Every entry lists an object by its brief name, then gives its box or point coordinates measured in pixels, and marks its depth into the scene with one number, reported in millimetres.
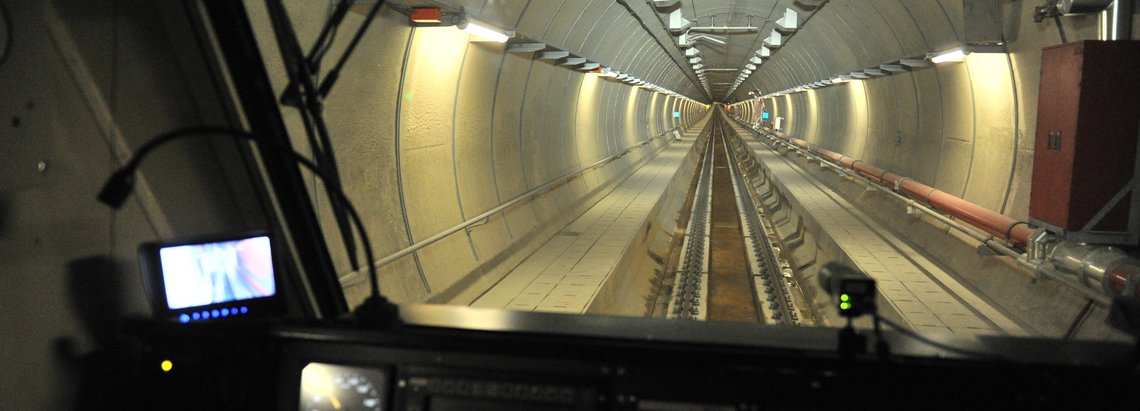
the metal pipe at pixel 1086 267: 6383
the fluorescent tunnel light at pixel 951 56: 10528
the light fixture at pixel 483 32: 8047
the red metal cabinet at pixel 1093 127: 6973
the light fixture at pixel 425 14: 7810
